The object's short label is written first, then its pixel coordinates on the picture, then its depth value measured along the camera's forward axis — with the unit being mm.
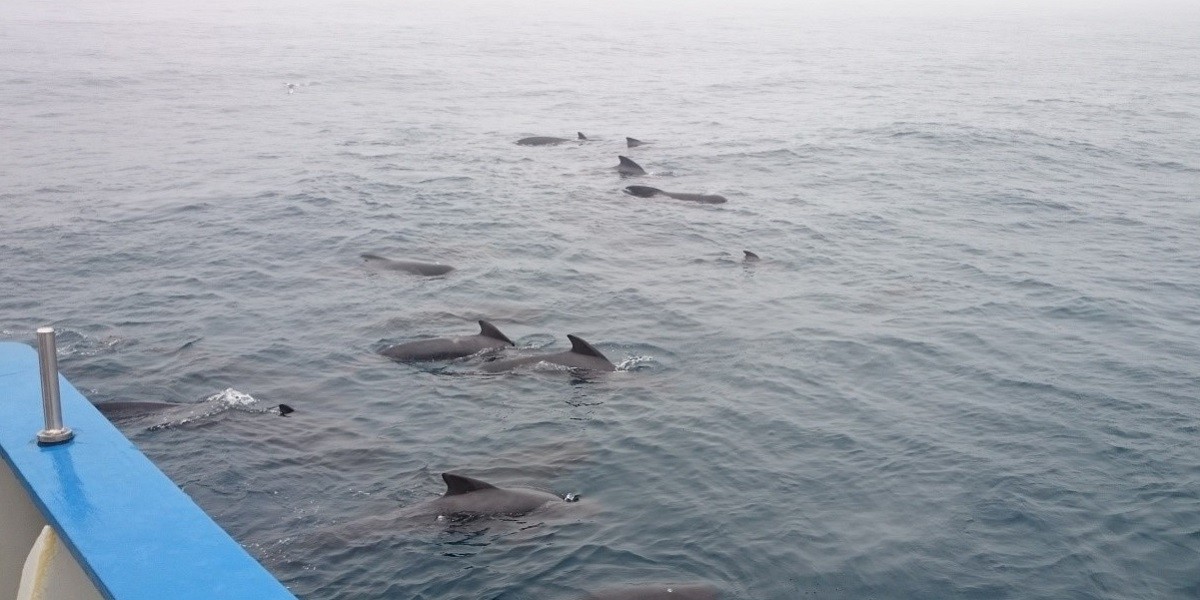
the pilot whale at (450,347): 14261
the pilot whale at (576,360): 13781
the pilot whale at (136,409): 11964
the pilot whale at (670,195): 23859
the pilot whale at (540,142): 31609
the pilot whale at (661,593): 8656
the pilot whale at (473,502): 10000
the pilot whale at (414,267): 18328
